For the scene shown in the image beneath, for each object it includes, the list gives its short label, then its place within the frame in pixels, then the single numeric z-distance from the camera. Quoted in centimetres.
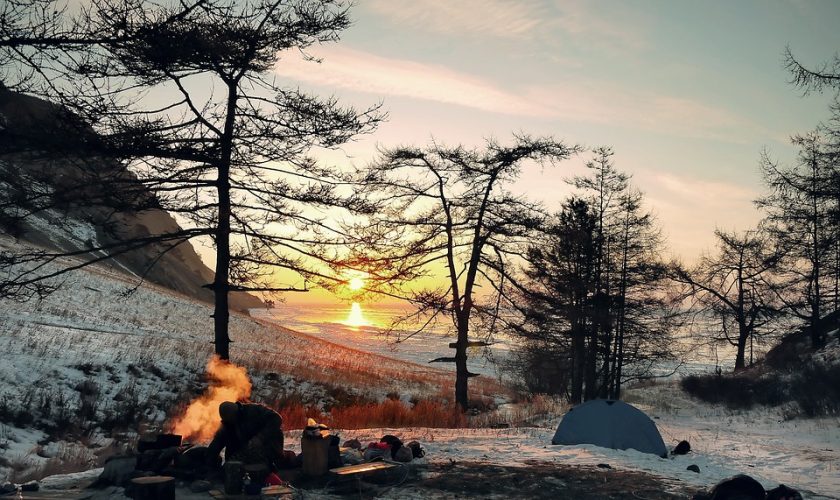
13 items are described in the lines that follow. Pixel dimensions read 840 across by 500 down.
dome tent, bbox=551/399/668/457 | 1299
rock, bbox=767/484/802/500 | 785
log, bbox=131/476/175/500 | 705
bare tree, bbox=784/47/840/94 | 1198
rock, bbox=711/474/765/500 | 781
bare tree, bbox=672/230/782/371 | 3253
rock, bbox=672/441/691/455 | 1287
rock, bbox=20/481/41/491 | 770
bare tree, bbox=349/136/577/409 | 1850
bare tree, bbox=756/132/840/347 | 2459
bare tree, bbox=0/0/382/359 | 1191
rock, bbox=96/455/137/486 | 813
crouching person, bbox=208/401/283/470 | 922
